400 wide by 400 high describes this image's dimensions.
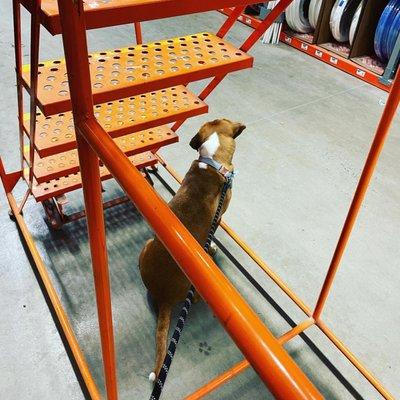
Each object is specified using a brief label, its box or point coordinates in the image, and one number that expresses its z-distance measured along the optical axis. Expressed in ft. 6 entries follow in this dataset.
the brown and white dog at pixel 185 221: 5.57
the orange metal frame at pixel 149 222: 1.53
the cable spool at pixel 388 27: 12.66
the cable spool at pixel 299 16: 15.25
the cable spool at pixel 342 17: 14.06
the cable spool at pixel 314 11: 14.75
